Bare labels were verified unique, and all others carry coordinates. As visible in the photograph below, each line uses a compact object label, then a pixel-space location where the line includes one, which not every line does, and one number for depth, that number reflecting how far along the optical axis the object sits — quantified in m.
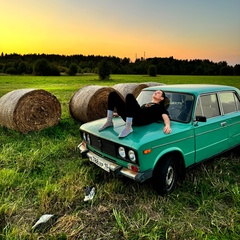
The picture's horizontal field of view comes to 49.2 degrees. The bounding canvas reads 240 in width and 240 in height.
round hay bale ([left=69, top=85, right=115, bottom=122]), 8.08
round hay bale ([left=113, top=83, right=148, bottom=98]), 9.80
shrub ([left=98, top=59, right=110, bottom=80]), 48.59
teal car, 3.64
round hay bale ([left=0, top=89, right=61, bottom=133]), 7.17
